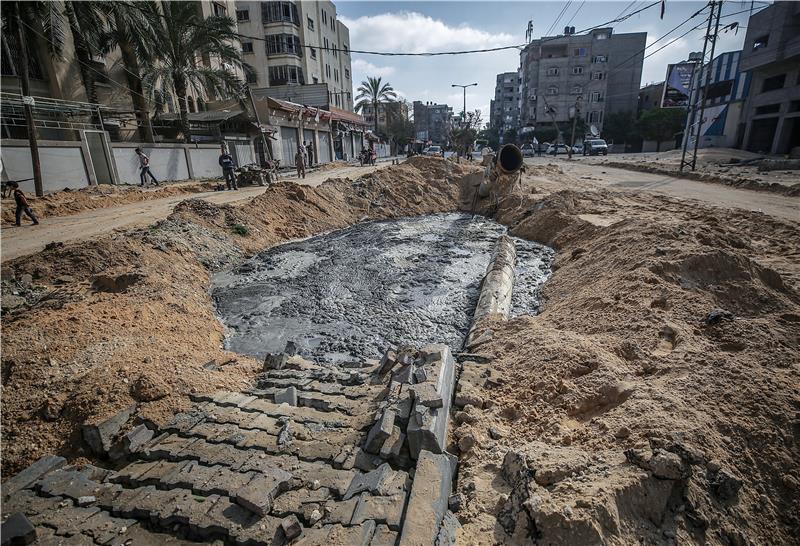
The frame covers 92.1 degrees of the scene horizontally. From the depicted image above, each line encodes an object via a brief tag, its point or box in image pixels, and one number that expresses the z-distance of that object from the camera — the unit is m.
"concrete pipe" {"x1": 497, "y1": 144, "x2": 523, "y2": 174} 14.08
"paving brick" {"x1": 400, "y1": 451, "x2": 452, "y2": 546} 2.43
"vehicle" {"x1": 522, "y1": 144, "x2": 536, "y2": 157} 48.19
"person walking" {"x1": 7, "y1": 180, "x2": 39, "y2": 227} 9.59
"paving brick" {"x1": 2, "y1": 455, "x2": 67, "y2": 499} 3.09
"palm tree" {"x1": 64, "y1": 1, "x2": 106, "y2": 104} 16.02
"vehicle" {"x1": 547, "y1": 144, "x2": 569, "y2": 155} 48.20
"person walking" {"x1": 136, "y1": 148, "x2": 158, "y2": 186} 17.20
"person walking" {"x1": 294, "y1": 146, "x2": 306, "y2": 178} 21.40
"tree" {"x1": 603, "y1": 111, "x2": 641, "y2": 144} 53.62
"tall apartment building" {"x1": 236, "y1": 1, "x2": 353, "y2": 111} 36.72
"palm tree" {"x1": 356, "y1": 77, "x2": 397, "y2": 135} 49.92
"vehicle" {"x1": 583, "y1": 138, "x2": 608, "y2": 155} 43.62
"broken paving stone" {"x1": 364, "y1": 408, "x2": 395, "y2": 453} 3.15
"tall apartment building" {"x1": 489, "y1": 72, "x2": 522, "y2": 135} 94.95
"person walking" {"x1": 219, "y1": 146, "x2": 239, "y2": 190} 16.19
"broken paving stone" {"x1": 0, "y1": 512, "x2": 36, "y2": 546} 2.56
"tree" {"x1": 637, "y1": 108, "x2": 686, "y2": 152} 45.53
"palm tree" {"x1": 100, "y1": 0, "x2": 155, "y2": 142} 17.27
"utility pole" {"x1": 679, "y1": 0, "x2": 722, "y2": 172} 17.67
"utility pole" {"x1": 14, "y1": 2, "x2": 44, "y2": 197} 12.13
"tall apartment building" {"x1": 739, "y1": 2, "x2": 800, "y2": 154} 25.61
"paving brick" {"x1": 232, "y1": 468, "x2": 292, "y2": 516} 2.61
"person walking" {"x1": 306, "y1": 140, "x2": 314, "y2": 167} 29.96
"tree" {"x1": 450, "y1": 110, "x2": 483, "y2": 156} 35.59
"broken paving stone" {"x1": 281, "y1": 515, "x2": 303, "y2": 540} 2.48
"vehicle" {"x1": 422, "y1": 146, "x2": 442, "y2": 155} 39.79
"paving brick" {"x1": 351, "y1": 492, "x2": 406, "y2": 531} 2.57
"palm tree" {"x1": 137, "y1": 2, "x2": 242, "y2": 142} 19.88
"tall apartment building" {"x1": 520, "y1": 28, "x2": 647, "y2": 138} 57.12
